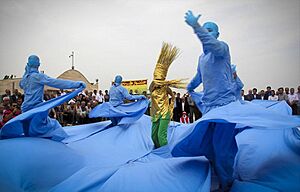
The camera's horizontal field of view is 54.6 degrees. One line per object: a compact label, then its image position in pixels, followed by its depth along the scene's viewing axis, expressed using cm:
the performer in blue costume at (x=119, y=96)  696
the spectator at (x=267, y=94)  953
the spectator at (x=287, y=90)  928
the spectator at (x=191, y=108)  1071
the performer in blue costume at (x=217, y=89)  272
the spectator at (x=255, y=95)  953
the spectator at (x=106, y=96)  1081
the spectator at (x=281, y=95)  899
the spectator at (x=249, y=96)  946
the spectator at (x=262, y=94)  957
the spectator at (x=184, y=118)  1054
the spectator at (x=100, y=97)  1101
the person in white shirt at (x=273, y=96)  931
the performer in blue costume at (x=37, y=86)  429
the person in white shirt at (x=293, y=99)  848
